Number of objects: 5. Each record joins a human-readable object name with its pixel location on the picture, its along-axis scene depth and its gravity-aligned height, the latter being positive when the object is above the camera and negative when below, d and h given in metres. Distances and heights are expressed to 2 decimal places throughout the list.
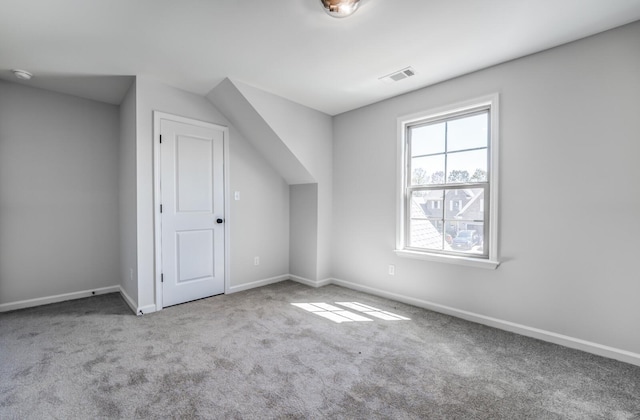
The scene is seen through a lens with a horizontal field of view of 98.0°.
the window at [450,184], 2.69 +0.24
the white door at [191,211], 3.06 -0.05
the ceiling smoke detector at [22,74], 2.66 +1.29
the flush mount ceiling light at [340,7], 1.77 +1.30
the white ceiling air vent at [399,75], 2.69 +1.32
